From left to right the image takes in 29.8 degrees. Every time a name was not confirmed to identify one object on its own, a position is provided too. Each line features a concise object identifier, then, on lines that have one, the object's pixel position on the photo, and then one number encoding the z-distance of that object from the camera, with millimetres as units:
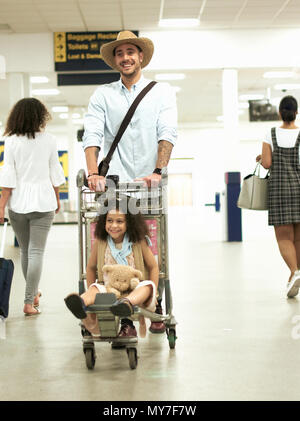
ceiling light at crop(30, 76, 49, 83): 13245
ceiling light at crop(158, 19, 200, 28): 9344
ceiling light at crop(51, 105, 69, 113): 18597
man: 3266
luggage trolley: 2969
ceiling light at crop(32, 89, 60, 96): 15414
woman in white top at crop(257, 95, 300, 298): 4855
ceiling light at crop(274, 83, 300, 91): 15223
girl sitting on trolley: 2887
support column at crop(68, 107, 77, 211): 18391
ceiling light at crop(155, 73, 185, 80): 13150
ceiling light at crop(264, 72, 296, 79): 12911
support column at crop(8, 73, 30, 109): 10078
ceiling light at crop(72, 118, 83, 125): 22139
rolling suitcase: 3738
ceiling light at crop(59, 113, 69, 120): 20969
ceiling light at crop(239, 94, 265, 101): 16469
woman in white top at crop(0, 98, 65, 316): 4336
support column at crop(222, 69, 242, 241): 10250
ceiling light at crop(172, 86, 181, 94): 15136
